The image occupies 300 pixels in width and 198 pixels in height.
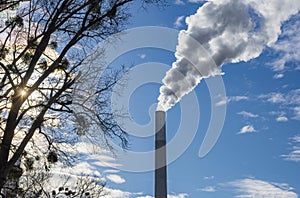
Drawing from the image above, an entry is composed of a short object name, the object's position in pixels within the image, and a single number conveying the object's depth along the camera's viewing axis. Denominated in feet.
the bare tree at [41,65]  37.01
